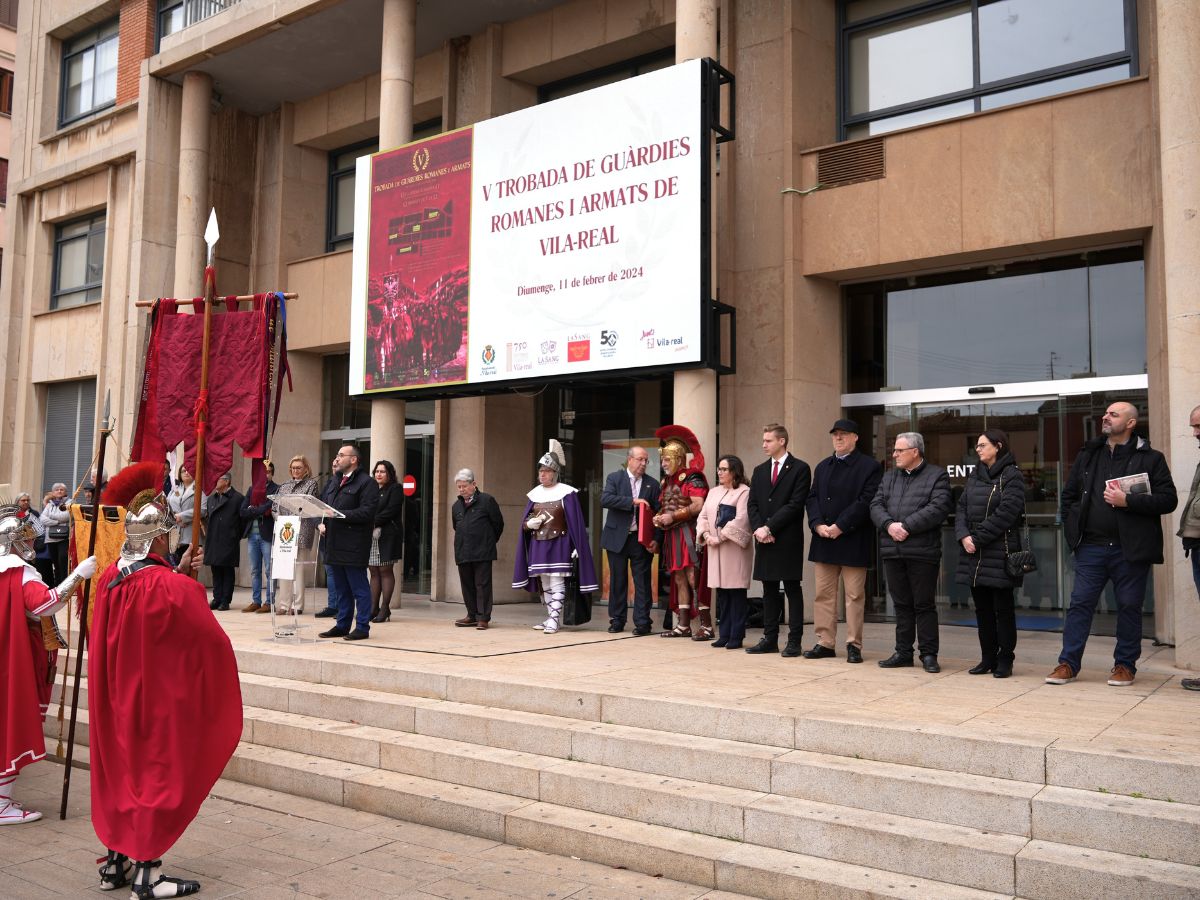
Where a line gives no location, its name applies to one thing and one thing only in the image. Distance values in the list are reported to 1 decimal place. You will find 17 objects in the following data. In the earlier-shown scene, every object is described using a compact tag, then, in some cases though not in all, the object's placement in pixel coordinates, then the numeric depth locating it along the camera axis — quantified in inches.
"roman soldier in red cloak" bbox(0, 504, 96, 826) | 242.8
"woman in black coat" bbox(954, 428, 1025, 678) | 288.8
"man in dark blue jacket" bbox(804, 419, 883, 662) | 325.4
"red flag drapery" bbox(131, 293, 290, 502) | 326.3
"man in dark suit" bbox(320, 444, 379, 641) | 403.5
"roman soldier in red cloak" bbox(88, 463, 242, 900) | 190.2
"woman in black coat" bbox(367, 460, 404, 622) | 455.8
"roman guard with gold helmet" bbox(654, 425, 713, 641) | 390.9
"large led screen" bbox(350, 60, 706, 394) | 445.1
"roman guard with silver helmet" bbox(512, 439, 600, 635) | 423.5
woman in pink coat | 362.9
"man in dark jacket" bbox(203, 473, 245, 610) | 526.0
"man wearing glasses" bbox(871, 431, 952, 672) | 305.4
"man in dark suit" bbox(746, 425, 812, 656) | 342.3
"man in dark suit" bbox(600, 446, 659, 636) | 411.8
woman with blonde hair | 411.5
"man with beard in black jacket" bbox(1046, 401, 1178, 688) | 270.8
